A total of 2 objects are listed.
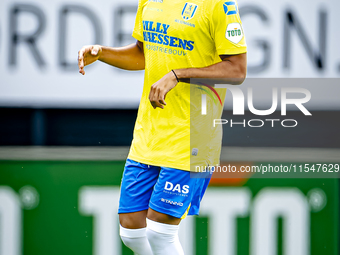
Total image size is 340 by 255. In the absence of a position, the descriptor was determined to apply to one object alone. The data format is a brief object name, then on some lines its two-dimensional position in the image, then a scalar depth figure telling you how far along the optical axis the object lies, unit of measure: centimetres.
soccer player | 2237
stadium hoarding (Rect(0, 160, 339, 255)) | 2338
